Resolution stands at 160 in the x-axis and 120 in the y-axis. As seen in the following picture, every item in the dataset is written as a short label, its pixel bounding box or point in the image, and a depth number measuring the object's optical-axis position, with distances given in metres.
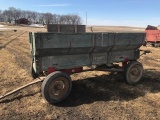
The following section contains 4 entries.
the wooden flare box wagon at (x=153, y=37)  12.38
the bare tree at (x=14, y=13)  79.74
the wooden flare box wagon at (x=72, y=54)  3.15
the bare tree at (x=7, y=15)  77.90
